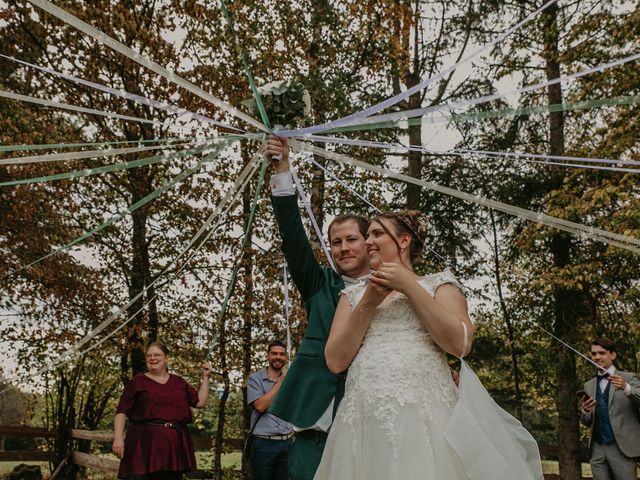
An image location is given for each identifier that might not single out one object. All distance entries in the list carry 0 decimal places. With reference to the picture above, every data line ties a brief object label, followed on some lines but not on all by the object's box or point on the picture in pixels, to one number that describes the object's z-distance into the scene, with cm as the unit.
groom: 227
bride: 193
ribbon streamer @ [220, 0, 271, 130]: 278
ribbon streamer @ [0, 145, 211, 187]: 283
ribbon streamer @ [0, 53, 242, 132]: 262
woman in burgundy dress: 546
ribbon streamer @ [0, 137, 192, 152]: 247
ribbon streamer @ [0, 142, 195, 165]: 255
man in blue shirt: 571
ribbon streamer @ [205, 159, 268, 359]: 315
